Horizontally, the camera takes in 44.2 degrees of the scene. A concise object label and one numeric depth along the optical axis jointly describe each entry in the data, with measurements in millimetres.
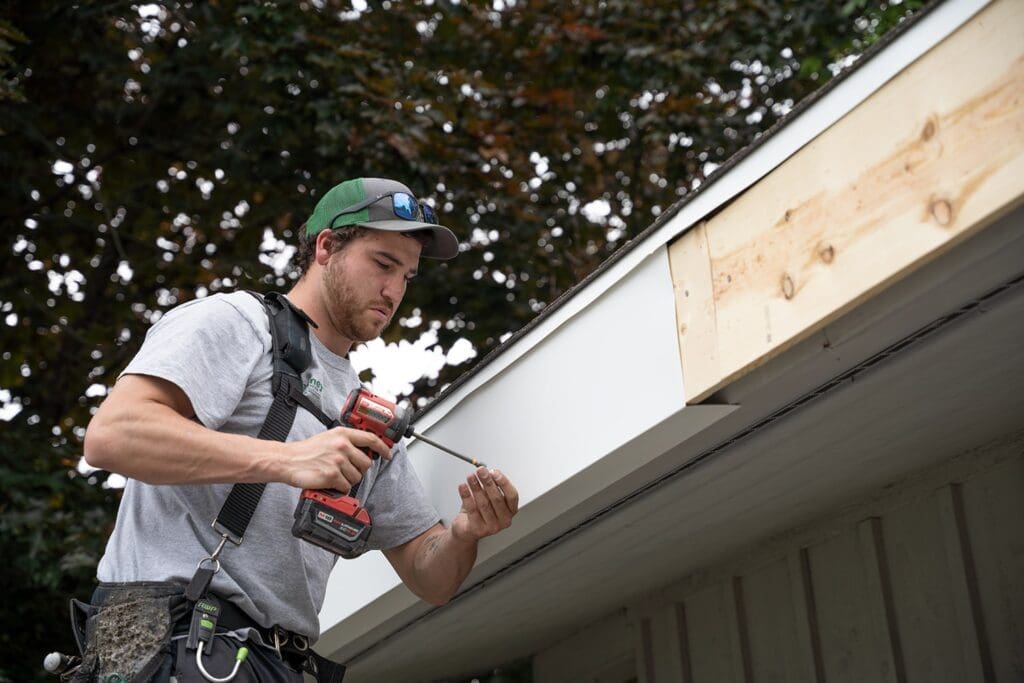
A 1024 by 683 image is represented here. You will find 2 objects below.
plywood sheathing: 1990
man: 2637
